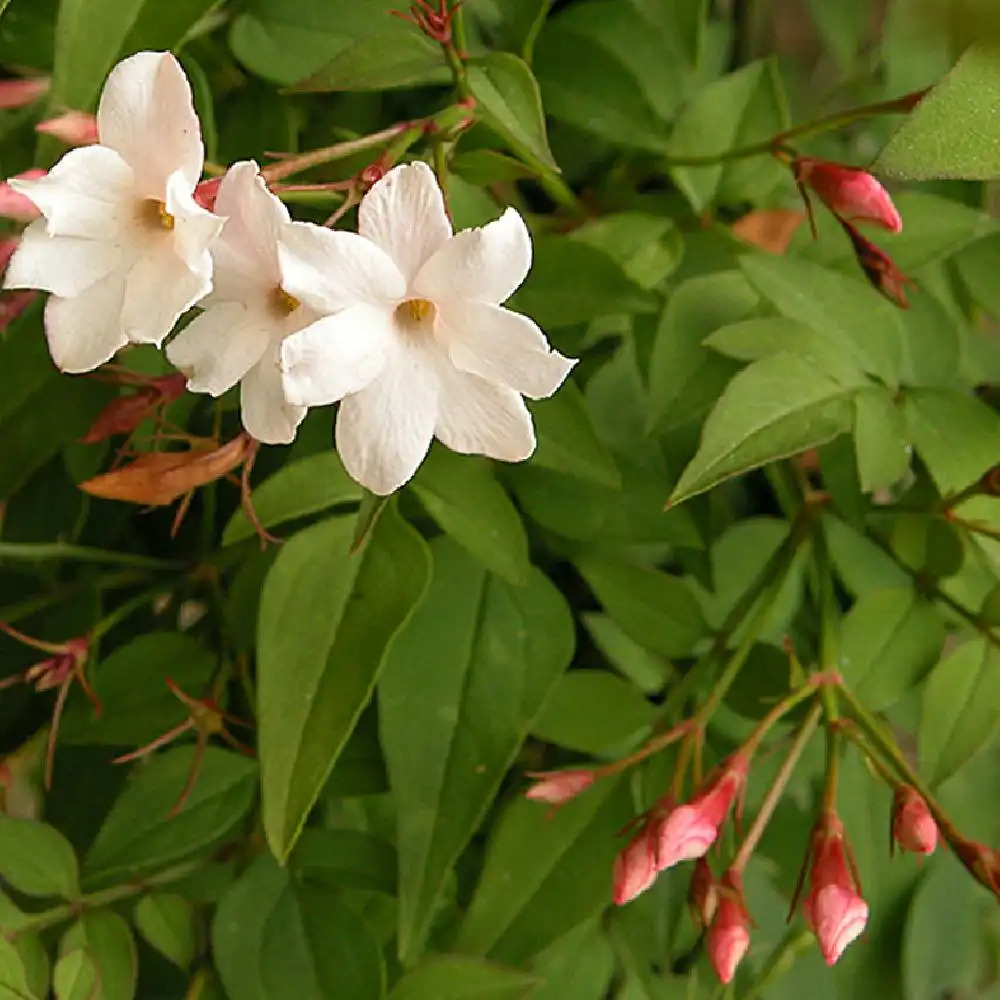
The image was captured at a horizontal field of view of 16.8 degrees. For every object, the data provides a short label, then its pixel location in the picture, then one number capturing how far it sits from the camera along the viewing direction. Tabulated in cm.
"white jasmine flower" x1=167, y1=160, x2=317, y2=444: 29
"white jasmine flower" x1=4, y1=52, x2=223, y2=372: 29
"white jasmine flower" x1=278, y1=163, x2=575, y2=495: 28
